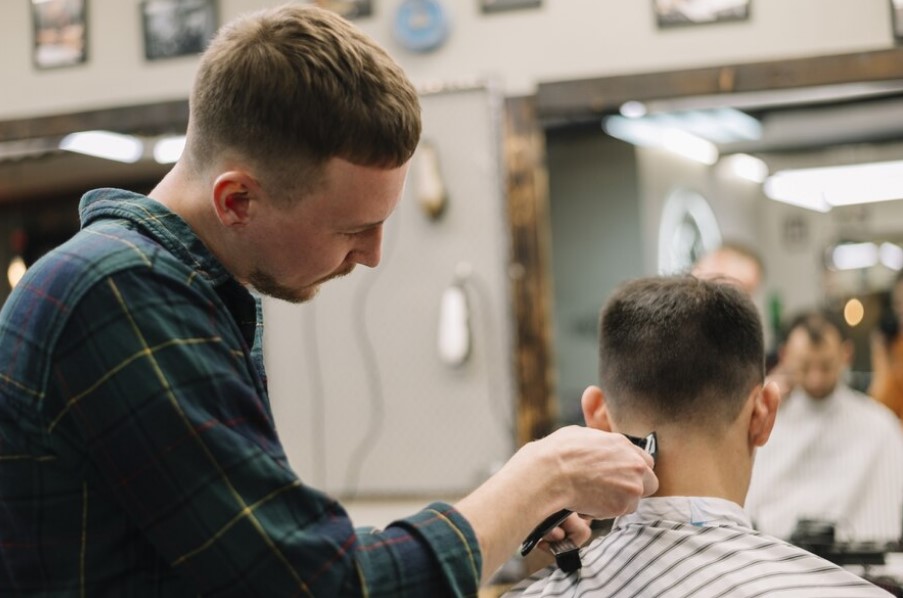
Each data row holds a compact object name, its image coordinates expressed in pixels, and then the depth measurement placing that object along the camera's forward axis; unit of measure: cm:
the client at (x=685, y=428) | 156
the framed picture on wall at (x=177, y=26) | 449
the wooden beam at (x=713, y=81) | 377
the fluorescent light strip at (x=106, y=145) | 473
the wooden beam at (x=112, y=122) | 444
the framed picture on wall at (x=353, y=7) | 428
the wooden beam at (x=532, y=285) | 404
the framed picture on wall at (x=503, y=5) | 410
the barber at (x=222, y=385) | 98
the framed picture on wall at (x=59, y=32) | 464
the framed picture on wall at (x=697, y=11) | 392
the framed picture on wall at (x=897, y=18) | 379
